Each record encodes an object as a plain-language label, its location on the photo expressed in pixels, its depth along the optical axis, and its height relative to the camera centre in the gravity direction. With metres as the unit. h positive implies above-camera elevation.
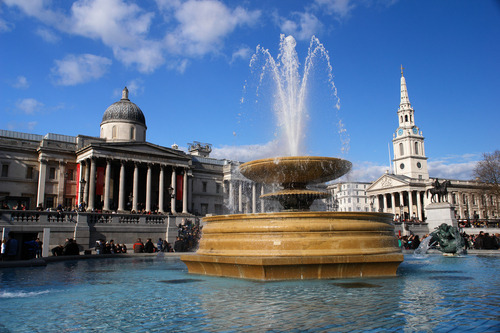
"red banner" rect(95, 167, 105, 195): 45.25 +5.67
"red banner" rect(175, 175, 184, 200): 51.91 +5.83
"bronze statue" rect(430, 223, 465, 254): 15.66 -0.44
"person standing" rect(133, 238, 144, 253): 22.04 -0.88
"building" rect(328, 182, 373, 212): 106.62 +8.31
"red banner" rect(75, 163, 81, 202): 45.79 +5.57
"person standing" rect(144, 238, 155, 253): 22.76 -0.89
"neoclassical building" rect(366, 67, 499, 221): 83.44 +9.42
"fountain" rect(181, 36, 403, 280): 7.78 -0.35
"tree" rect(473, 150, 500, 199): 50.40 +7.11
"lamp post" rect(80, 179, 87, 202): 43.01 +4.80
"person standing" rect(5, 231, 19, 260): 14.08 -0.50
